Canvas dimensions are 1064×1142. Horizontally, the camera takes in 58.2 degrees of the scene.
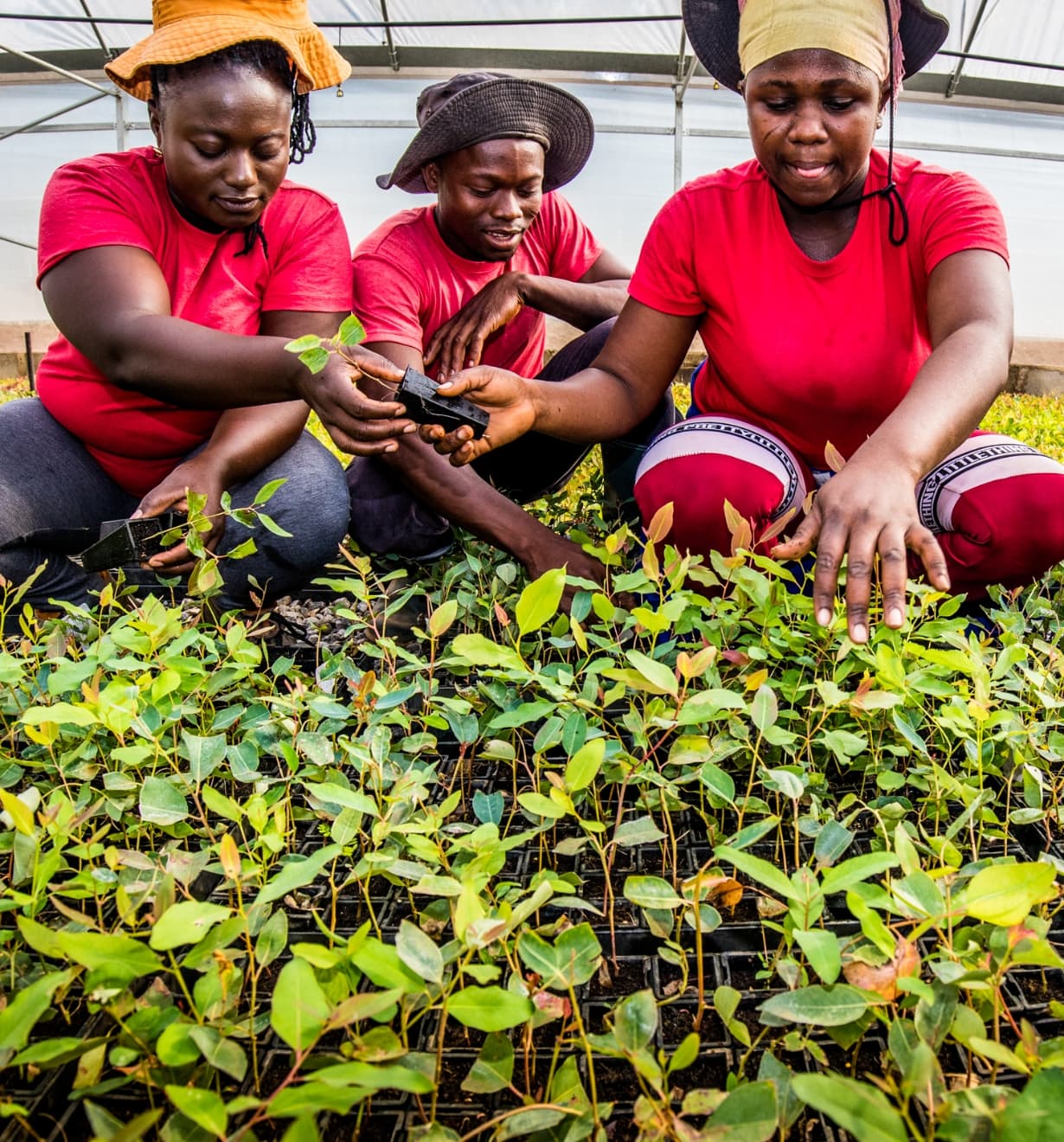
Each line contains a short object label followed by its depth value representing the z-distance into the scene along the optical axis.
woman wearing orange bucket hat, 1.68
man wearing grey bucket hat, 2.02
